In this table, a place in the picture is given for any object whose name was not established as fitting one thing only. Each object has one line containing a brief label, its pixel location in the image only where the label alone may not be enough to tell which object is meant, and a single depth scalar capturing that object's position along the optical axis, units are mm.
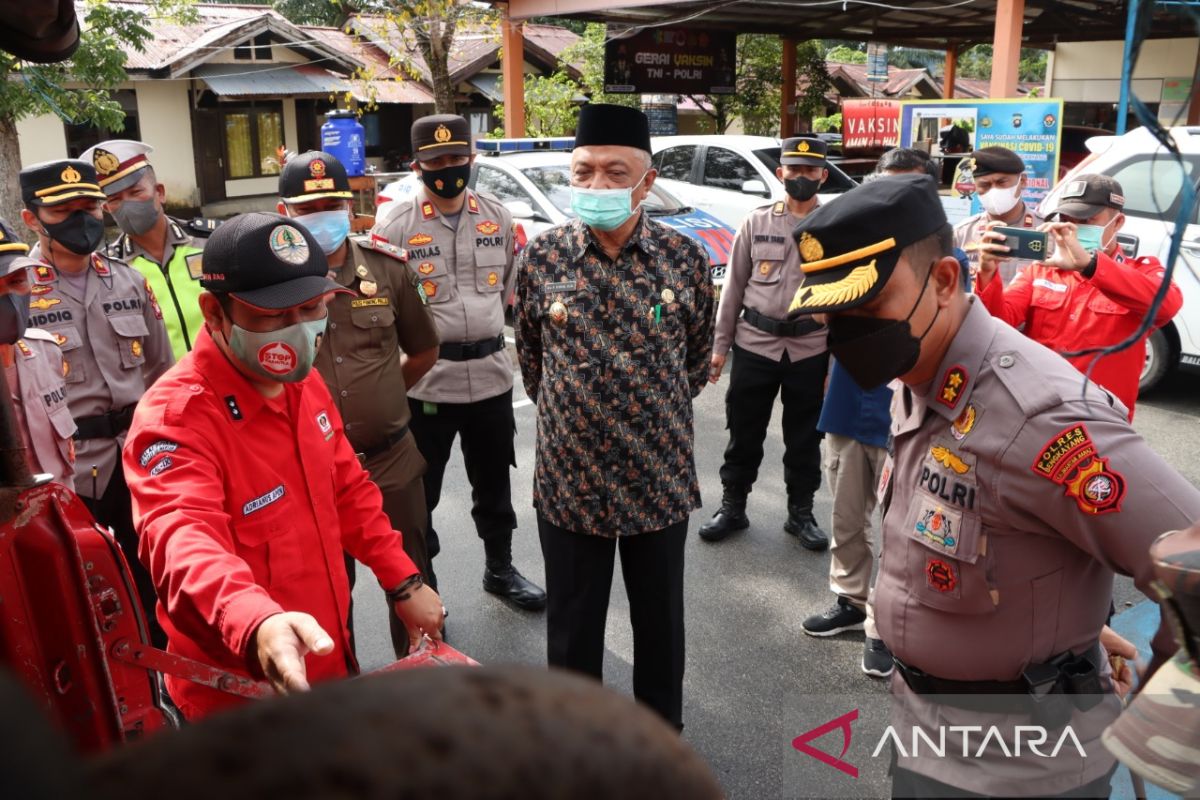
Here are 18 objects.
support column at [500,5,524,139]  14312
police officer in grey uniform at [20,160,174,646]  3529
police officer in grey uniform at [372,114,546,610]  4293
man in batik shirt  3041
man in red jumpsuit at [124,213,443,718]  1891
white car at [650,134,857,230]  10406
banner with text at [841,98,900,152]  15117
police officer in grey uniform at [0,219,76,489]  2859
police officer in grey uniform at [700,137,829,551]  4906
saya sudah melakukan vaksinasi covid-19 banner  9234
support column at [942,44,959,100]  20344
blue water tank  12867
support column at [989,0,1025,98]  10508
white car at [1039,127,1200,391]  6875
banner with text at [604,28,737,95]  15211
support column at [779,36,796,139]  18594
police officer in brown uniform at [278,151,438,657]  3514
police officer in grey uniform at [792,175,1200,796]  1567
